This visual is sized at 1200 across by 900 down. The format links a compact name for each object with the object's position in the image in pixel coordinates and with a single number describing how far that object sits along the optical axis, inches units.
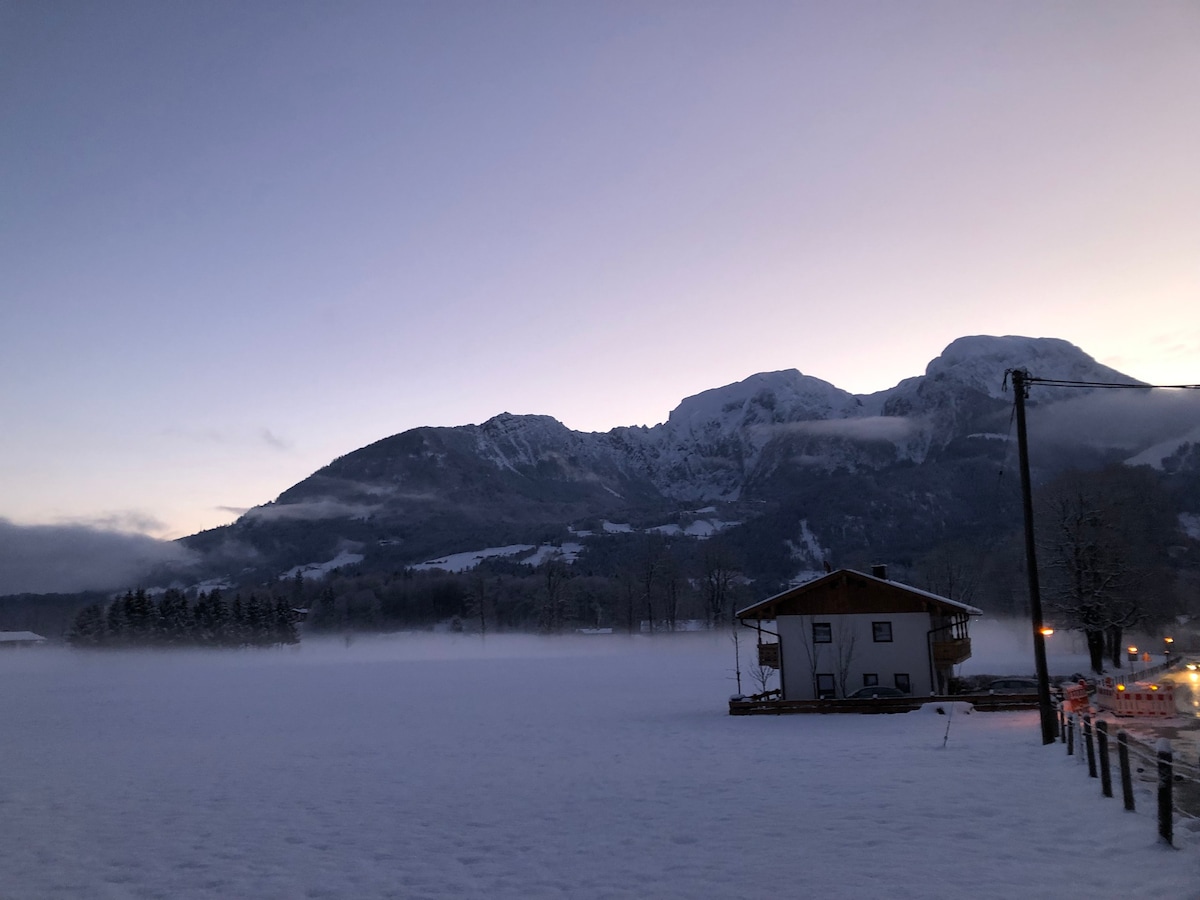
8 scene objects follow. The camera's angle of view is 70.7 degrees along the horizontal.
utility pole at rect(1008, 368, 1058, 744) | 906.1
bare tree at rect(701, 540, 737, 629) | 4822.8
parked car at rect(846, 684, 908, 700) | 1413.6
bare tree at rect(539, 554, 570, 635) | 5428.2
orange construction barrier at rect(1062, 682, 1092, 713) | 1177.2
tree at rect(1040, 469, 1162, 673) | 2058.3
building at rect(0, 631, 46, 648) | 6243.6
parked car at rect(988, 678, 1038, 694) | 1446.9
